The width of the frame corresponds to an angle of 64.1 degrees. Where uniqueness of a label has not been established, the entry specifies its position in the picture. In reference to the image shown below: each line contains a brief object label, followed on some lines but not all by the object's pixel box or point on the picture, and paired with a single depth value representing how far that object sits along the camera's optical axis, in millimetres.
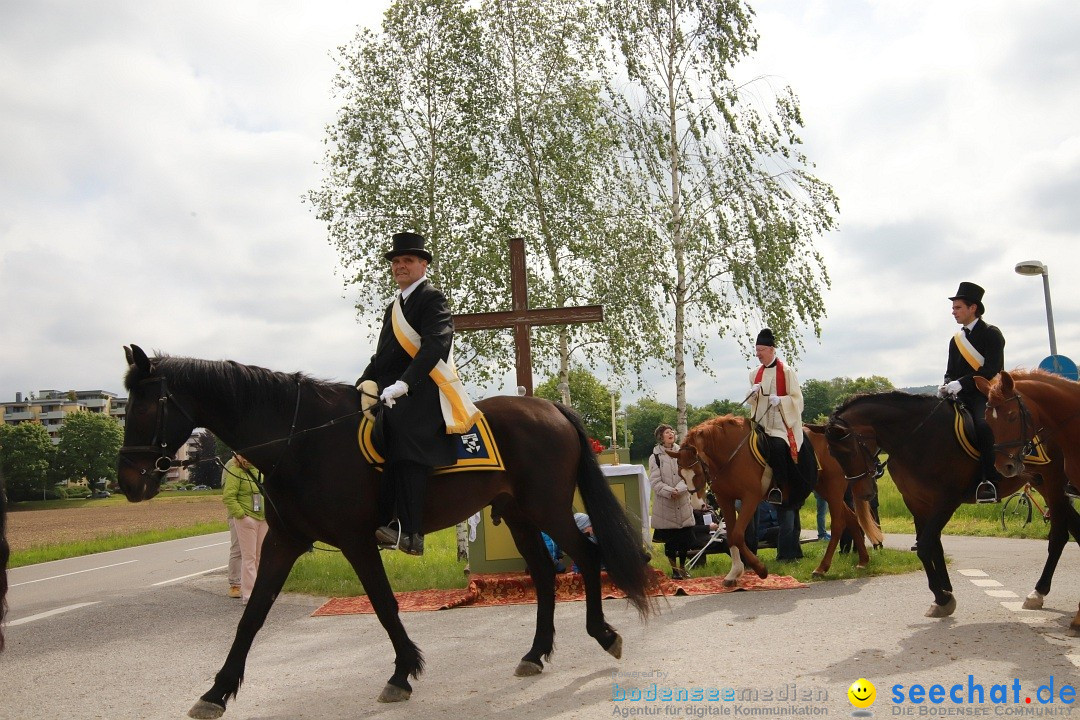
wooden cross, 11258
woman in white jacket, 10656
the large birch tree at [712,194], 19391
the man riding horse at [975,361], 7805
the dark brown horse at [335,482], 5469
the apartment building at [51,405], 148875
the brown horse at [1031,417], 6828
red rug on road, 9480
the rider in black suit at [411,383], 5859
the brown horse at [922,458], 7648
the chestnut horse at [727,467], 10109
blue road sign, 15164
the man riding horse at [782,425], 10195
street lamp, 16734
